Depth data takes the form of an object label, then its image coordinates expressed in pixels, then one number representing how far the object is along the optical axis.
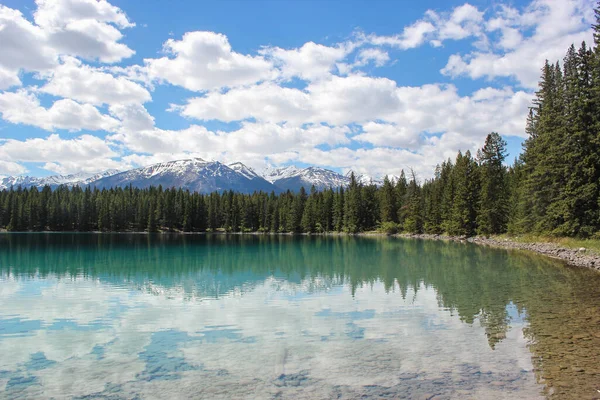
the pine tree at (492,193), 71.81
